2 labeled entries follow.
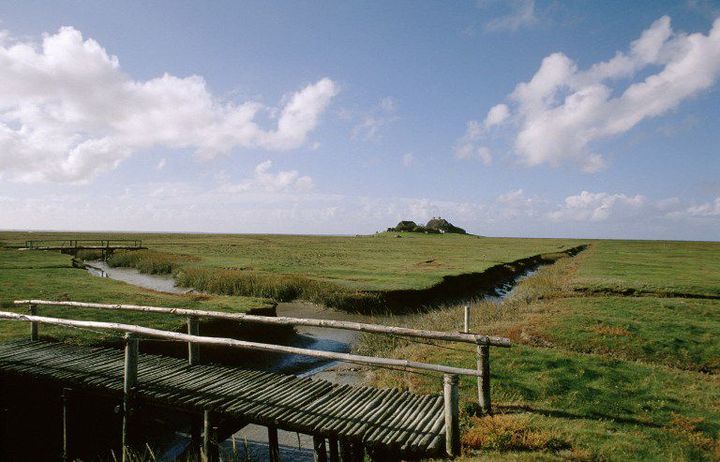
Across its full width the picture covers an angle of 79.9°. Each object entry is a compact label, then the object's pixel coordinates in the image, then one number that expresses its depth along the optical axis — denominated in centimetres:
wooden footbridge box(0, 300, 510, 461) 762
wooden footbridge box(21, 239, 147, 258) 6200
